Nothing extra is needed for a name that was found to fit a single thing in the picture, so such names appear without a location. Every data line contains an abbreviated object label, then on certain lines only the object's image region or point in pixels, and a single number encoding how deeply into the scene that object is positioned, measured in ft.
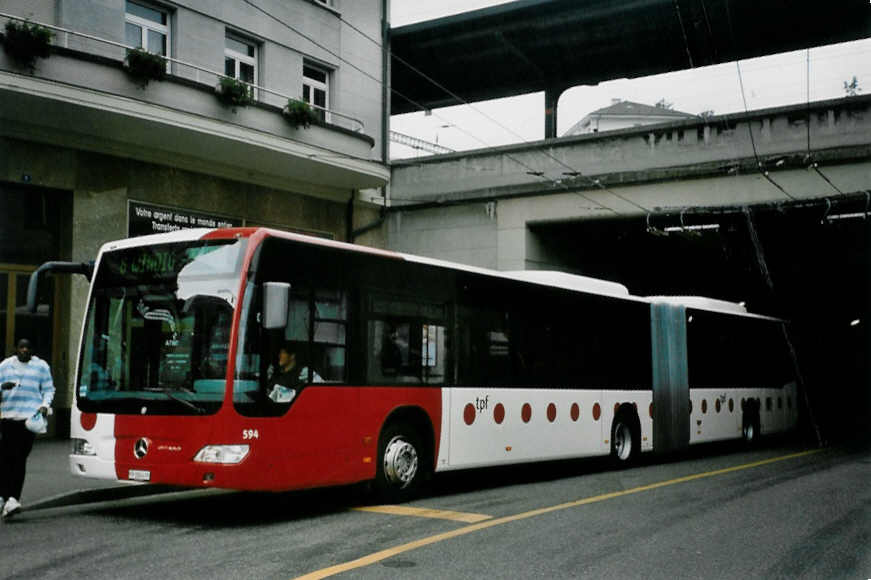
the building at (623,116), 249.34
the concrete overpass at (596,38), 87.15
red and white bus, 30.91
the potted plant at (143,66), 56.08
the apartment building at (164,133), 54.60
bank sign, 61.82
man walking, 32.35
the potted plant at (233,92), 61.93
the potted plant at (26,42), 50.08
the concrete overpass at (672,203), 65.57
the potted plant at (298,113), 67.00
